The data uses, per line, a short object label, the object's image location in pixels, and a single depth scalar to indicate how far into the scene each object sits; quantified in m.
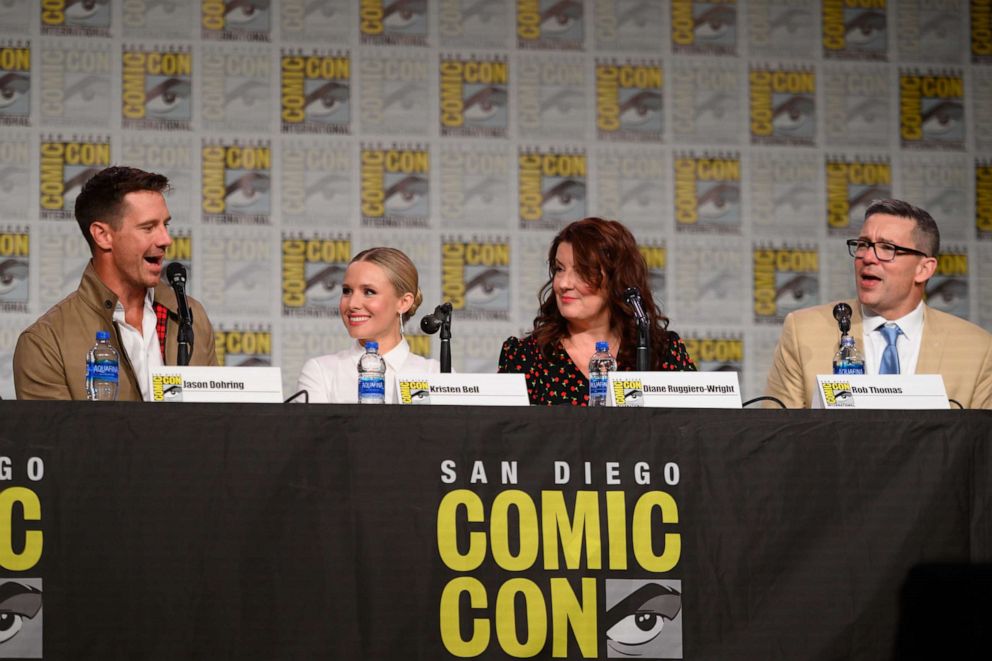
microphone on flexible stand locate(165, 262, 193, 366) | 5.97
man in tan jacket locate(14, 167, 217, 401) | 6.67
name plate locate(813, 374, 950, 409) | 5.61
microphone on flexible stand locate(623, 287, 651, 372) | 6.09
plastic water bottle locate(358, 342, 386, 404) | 5.76
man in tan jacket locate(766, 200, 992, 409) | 7.14
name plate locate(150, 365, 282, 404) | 5.32
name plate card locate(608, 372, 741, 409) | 5.46
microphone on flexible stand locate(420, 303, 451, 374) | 6.29
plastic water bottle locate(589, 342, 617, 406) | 6.19
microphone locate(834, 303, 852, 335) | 6.61
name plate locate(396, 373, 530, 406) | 5.45
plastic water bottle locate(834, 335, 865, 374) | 6.66
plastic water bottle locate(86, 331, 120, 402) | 5.87
